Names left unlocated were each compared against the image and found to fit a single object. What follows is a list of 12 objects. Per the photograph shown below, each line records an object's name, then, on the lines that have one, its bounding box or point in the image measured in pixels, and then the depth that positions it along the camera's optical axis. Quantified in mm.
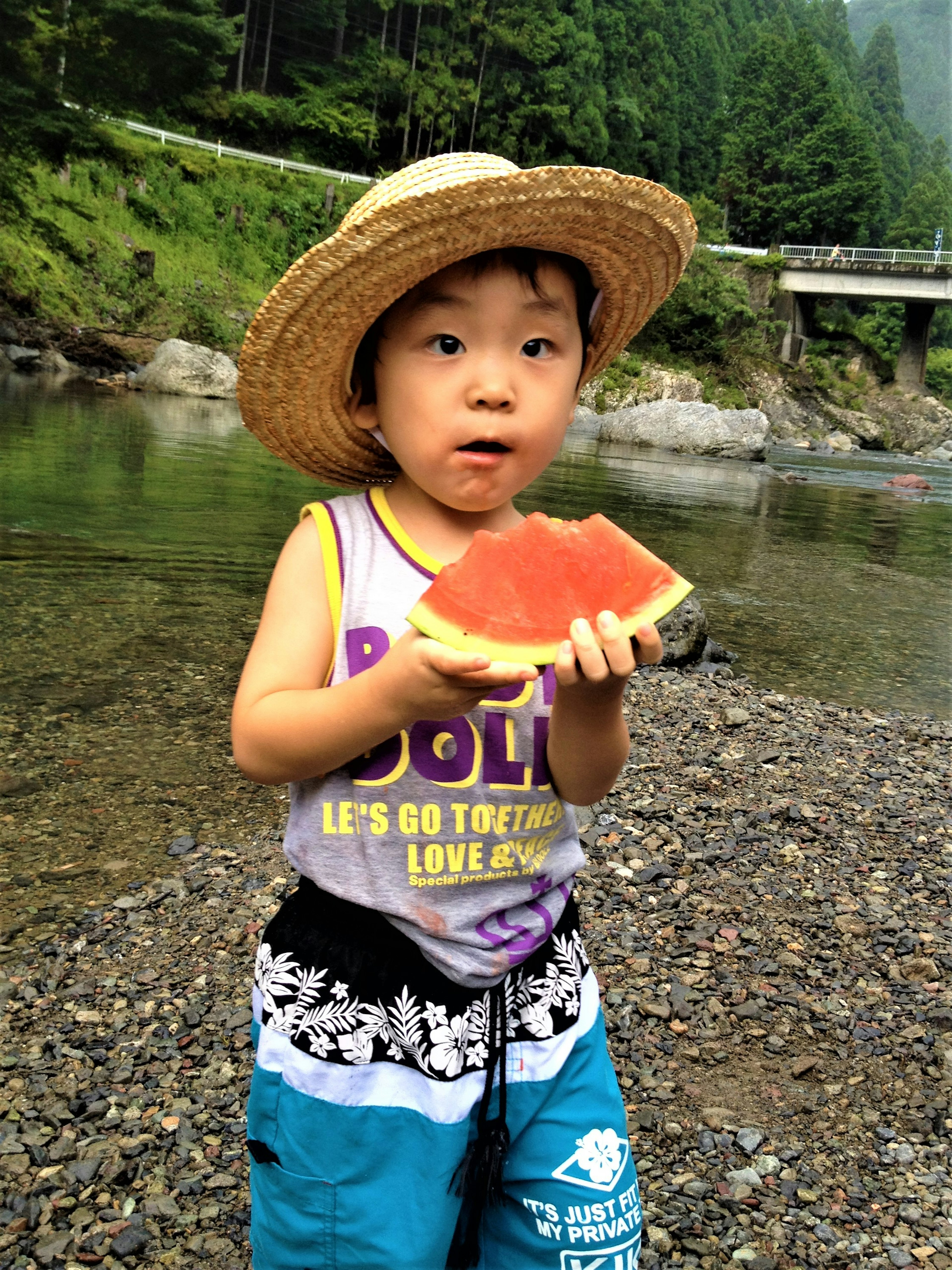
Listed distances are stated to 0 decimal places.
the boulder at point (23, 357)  21938
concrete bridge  46469
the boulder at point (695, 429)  25266
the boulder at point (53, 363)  22578
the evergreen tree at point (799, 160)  62406
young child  1437
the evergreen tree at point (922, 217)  74312
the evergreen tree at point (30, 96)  16062
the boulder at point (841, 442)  38031
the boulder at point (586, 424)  29344
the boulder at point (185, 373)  22812
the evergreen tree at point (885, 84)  103562
